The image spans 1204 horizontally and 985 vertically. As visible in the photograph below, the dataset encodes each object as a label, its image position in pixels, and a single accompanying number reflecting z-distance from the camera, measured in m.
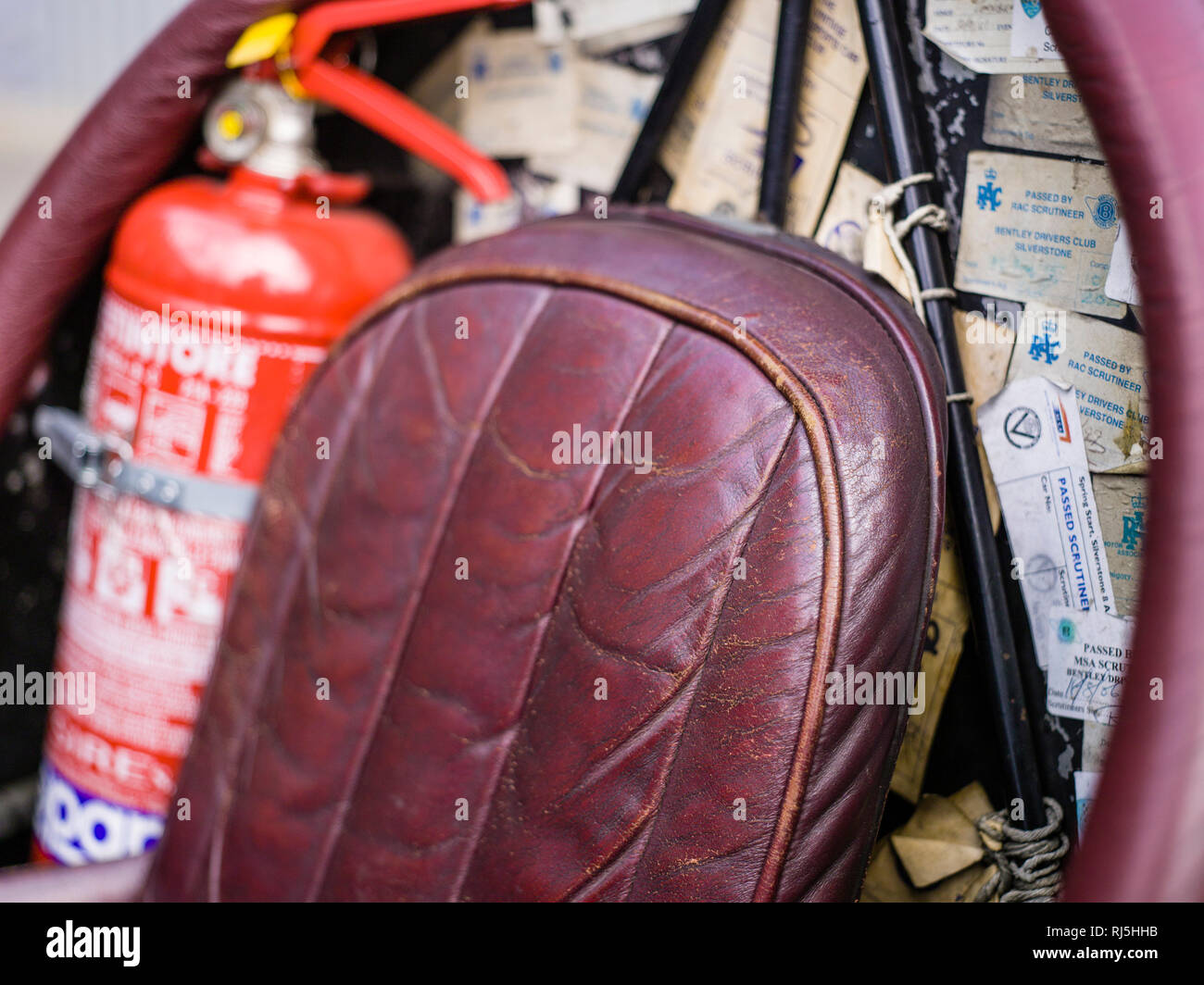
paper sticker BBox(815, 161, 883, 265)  0.81
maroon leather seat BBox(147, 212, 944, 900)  0.53
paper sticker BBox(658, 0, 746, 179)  0.90
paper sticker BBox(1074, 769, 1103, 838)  0.72
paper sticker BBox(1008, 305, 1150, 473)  0.68
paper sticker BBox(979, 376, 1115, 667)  0.71
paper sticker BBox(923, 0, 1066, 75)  0.70
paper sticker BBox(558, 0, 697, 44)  0.93
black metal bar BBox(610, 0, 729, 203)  0.87
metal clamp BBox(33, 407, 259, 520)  0.91
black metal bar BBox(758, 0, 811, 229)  0.80
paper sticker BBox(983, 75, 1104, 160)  0.68
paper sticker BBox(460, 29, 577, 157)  1.02
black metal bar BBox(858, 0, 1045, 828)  0.71
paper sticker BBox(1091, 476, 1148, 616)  0.69
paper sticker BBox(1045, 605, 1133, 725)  0.70
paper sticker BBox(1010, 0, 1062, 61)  0.68
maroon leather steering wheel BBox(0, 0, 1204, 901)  0.35
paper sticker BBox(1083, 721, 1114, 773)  0.71
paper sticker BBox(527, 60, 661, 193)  0.98
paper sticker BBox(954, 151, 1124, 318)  0.68
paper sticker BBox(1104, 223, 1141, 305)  0.67
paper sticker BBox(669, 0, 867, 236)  0.81
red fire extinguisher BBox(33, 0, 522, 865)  0.89
